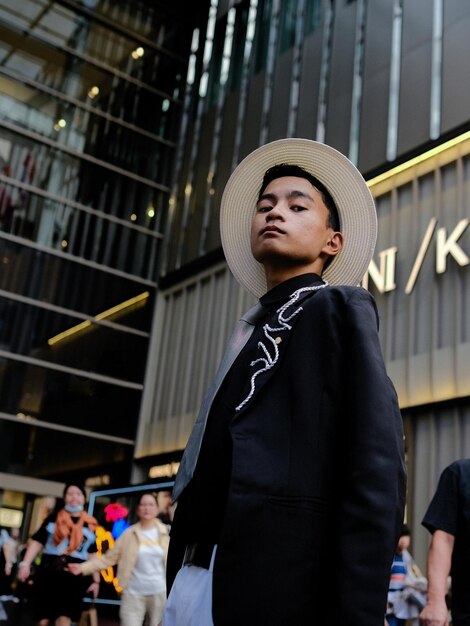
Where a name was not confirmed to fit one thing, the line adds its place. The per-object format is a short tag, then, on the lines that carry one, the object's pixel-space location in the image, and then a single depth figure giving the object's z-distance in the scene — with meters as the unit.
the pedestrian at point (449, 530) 3.24
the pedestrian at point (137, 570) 7.25
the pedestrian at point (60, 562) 7.20
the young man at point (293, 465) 1.41
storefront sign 10.72
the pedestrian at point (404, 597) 7.34
